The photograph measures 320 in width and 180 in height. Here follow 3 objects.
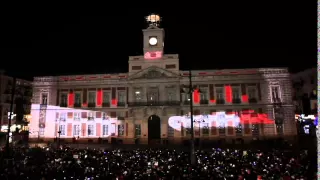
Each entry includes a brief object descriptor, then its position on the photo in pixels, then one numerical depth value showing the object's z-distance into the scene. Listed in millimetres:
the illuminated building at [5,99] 49531
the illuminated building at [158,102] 41469
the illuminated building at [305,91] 46066
